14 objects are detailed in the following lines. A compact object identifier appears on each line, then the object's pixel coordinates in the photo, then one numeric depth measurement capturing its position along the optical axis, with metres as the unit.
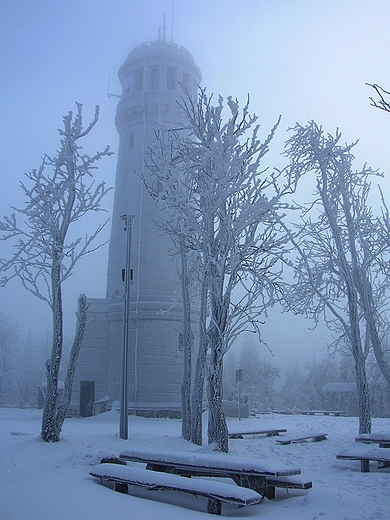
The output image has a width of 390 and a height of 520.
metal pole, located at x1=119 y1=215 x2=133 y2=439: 13.44
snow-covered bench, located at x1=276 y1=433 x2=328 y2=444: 14.58
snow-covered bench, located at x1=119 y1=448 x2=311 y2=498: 7.26
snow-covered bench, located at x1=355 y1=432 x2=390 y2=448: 11.79
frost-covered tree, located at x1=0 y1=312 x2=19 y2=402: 50.62
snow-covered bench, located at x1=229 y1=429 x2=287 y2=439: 16.23
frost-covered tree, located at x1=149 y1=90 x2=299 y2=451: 11.28
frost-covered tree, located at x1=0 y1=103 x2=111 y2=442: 12.53
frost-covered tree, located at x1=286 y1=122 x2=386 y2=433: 15.09
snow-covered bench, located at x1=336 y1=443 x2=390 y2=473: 9.89
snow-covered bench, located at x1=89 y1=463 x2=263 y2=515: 6.16
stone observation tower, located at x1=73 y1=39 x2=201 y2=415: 25.28
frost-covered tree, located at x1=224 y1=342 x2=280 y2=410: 60.42
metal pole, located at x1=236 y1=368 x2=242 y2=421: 23.95
